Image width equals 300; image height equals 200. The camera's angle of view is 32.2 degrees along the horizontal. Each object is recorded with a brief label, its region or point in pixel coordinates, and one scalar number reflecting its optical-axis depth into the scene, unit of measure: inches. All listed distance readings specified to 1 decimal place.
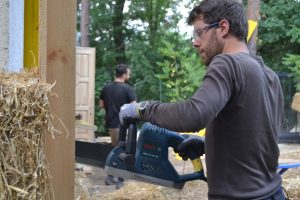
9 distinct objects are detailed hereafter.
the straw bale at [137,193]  214.8
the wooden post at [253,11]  397.0
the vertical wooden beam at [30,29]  154.4
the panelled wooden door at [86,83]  430.0
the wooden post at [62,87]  79.4
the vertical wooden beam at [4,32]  130.7
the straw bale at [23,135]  69.3
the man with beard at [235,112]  76.3
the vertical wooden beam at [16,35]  134.2
